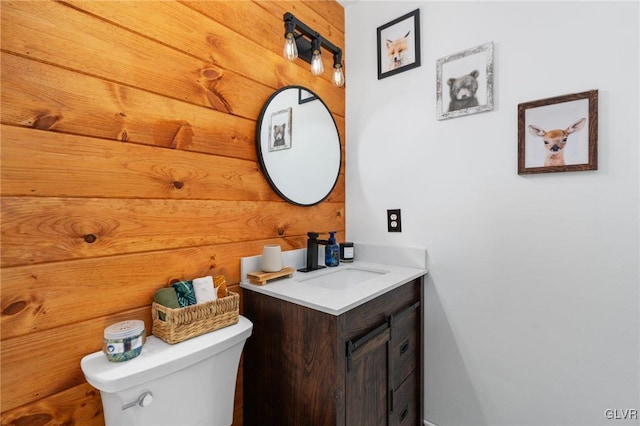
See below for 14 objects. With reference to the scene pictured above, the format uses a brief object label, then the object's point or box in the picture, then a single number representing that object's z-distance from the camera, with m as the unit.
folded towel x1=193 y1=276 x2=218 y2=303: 1.03
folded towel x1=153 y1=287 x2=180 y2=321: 0.97
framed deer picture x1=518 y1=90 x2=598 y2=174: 1.14
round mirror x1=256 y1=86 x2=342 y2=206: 1.40
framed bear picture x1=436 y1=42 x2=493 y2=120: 1.36
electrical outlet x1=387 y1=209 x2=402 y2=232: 1.65
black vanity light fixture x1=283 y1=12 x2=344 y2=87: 1.21
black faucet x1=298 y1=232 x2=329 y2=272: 1.49
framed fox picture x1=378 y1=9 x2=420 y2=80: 1.57
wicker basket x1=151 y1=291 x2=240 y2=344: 0.93
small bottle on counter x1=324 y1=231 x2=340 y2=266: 1.60
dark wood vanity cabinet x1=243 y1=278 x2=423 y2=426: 1.01
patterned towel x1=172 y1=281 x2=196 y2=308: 1.01
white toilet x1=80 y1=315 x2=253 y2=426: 0.79
